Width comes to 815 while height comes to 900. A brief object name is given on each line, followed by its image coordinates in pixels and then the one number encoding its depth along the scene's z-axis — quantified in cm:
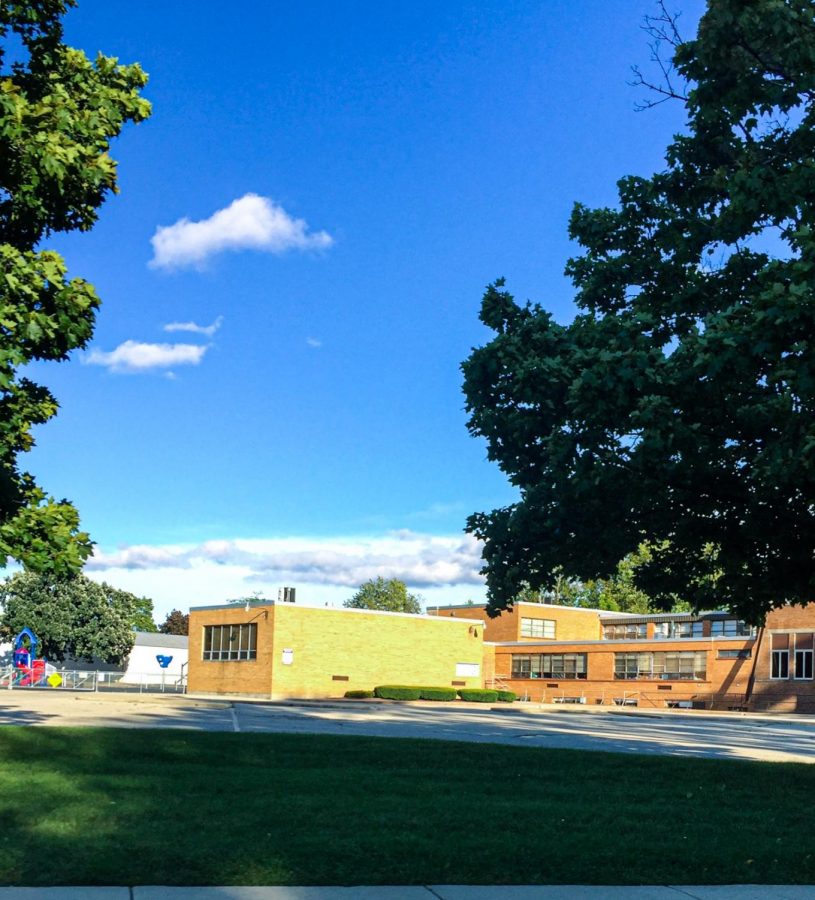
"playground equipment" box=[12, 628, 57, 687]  6494
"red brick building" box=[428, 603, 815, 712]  6300
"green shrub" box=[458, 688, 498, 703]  5800
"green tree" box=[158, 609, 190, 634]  13488
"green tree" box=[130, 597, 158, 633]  15811
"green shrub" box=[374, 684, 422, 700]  5497
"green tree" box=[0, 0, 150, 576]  1439
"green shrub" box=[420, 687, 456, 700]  5644
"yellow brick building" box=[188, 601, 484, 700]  5500
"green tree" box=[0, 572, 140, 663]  7681
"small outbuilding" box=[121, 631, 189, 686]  9231
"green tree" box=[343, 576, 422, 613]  11100
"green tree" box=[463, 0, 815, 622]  1401
